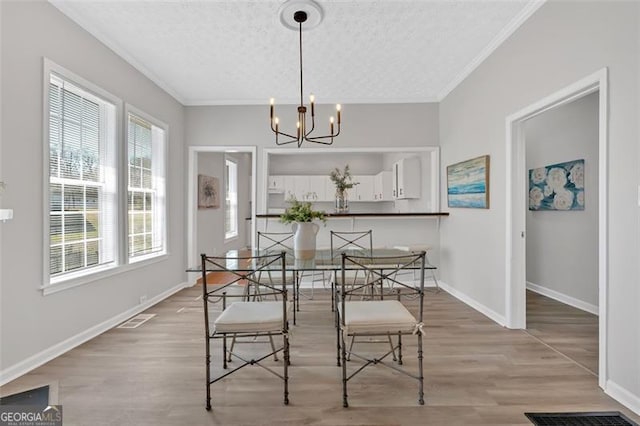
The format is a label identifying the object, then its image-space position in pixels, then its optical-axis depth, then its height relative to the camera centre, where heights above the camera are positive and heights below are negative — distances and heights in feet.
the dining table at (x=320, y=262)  7.58 -1.37
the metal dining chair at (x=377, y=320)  6.33 -2.18
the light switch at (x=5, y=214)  6.84 -0.12
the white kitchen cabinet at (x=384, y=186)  22.74 +1.69
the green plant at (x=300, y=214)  9.13 -0.14
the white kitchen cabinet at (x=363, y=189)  25.21 +1.59
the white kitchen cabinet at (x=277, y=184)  25.17 +1.96
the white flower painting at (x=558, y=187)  12.53 +0.97
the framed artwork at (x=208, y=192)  19.06 +1.05
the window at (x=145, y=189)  12.05 +0.81
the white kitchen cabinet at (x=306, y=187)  25.06 +1.72
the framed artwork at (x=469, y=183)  11.52 +1.03
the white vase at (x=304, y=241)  9.17 -0.90
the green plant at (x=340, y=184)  17.12 +1.35
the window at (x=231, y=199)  24.36 +0.79
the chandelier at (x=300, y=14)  8.41 +5.30
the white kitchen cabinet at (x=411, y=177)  18.63 +1.87
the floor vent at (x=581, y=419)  5.79 -3.82
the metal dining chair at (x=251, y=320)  6.35 -2.21
